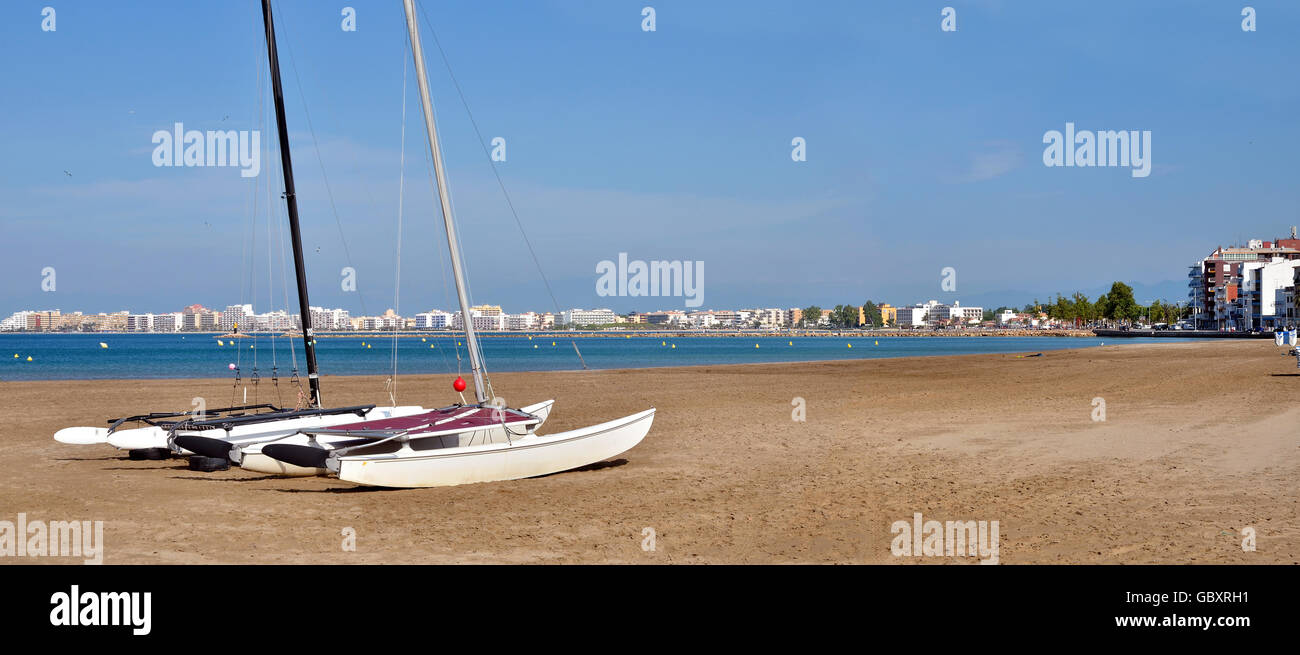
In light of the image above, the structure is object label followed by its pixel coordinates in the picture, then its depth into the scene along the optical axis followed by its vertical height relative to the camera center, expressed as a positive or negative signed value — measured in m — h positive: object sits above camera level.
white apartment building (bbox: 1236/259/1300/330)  125.12 +2.80
